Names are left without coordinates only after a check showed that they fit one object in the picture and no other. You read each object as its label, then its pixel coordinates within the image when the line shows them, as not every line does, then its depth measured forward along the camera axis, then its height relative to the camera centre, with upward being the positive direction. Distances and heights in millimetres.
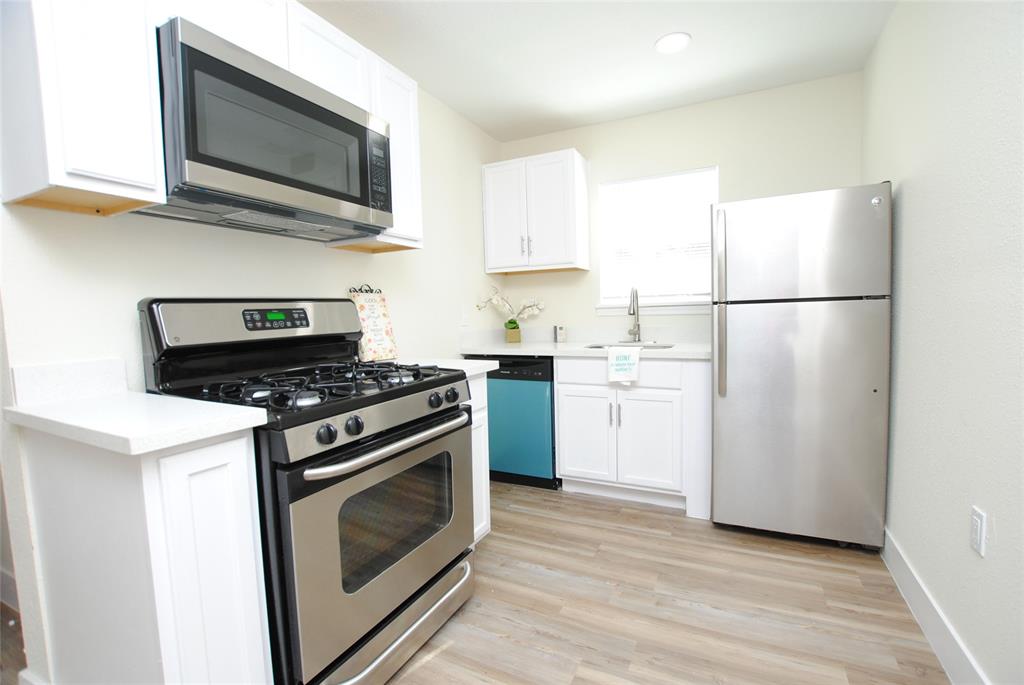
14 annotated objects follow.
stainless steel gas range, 1120 -463
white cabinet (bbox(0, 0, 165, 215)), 1031 +534
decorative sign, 2182 -48
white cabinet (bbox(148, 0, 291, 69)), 1234 +894
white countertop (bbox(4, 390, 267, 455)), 868 -211
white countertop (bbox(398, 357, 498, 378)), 1976 -236
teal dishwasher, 2855 -701
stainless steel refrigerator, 2006 -277
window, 3105 +496
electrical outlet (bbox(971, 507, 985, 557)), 1251 -659
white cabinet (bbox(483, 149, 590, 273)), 3111 +691
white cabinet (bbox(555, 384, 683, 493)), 2557 -752
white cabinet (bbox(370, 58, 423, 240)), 1935 +822
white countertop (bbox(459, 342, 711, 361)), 2480 -249
